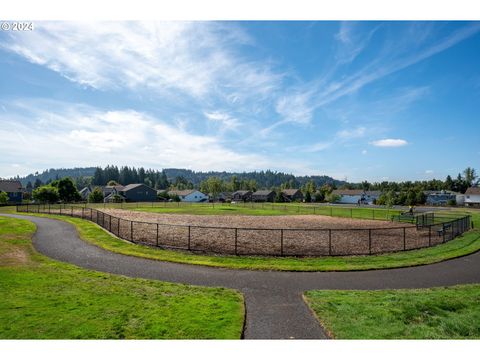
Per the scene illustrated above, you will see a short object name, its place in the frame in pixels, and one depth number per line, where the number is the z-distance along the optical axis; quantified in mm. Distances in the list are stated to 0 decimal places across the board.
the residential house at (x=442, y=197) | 112500
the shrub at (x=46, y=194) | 69438
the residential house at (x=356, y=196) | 130500
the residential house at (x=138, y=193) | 117750
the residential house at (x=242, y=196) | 146450
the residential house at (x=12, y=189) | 85188
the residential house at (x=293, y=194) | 141675
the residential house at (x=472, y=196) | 97319
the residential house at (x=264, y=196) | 140725
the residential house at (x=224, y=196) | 137125
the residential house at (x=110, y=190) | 123650
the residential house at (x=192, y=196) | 139125
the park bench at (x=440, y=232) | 26744
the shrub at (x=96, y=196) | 91825
